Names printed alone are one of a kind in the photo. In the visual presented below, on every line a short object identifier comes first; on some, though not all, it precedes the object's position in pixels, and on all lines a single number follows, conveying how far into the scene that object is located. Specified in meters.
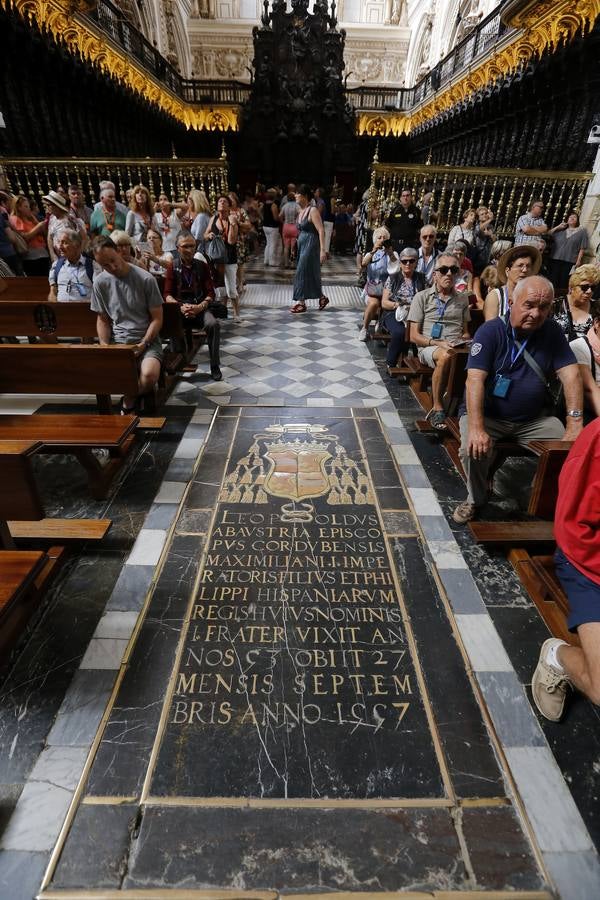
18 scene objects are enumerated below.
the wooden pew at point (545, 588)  2.11
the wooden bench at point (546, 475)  2.31
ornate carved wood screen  20.12
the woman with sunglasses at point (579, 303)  3.27
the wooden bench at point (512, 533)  2.66
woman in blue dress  7.00
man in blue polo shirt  2.71
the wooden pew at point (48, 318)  4.29
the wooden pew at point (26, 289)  5.35
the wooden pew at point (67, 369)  3.23
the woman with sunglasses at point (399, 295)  4.93
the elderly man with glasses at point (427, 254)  5.00
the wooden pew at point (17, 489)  1.96
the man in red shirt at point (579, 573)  1.63
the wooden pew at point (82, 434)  2.88
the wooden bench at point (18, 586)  1.76
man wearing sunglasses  3.91
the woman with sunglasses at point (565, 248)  7.29
